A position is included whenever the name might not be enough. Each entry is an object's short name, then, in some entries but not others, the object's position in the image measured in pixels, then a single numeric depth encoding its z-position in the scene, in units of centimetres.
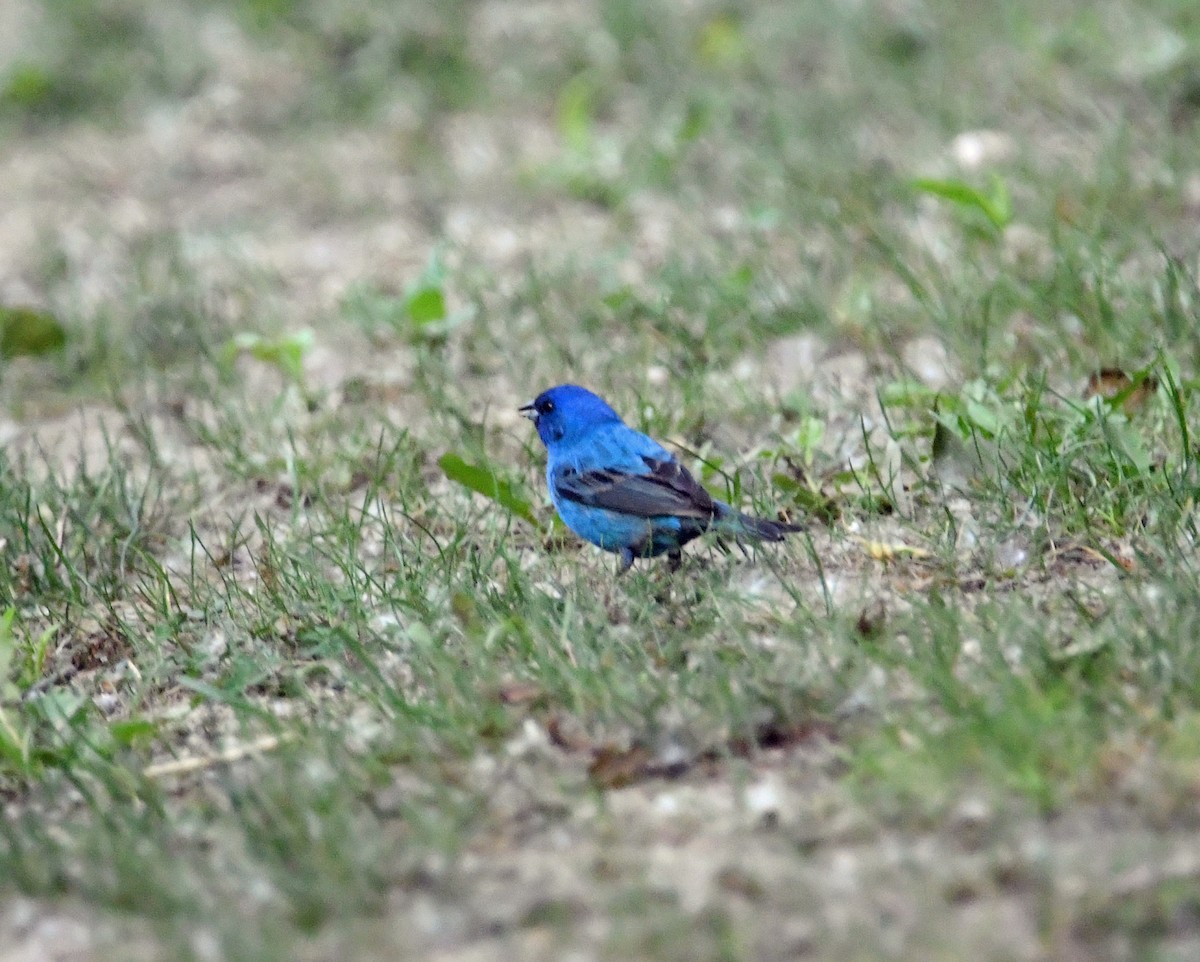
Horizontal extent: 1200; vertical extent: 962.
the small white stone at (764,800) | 559
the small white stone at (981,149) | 1209
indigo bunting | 762
